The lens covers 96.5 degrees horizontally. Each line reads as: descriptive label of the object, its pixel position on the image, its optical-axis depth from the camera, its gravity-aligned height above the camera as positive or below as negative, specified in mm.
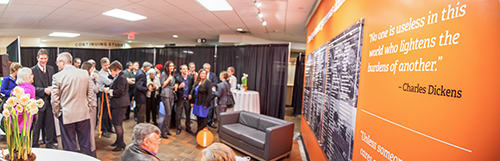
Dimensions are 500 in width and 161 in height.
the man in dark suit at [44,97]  3103 -477
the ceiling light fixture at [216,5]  4049 +1234
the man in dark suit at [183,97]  4504 -570
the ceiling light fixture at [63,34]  8414 +1153
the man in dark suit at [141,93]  4137 -498
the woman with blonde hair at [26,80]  2701 -219
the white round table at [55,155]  1587 -670
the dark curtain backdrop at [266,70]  5578 +47
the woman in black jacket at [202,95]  4160 -486
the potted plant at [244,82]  5496 -276
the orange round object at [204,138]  3709 -1141
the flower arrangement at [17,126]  1324 -386
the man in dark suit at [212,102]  5122 -606
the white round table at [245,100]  5168 -687
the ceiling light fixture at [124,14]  4914 +1205
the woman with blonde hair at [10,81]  2943 -260
